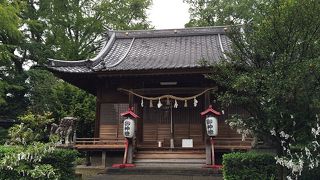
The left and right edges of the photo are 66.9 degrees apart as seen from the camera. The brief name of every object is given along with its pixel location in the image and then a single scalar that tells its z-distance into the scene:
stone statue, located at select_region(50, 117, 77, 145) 11.10
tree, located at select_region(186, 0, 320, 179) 6.15
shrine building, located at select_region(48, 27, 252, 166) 11.51
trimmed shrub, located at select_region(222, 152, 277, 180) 7.20
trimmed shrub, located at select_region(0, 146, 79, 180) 7.57
